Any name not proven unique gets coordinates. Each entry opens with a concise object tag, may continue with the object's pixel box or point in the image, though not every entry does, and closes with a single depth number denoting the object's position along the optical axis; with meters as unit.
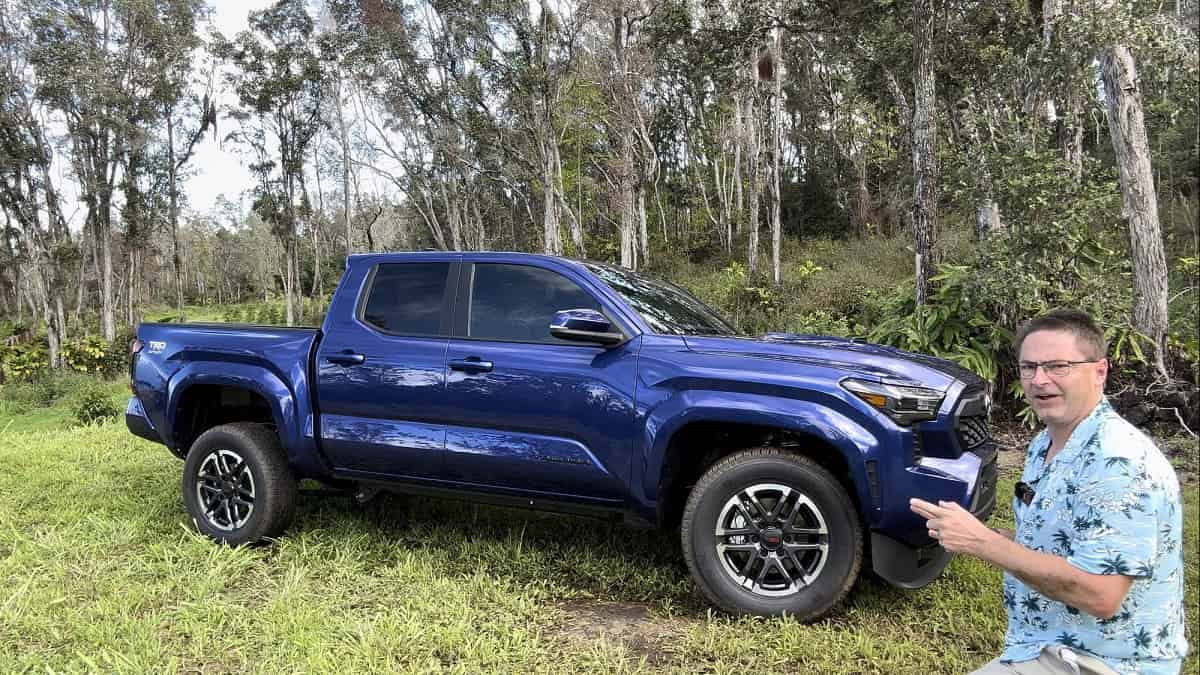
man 1.58
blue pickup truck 3.14
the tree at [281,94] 26.94
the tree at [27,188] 21.14
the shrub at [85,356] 18.14
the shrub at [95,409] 10.98
